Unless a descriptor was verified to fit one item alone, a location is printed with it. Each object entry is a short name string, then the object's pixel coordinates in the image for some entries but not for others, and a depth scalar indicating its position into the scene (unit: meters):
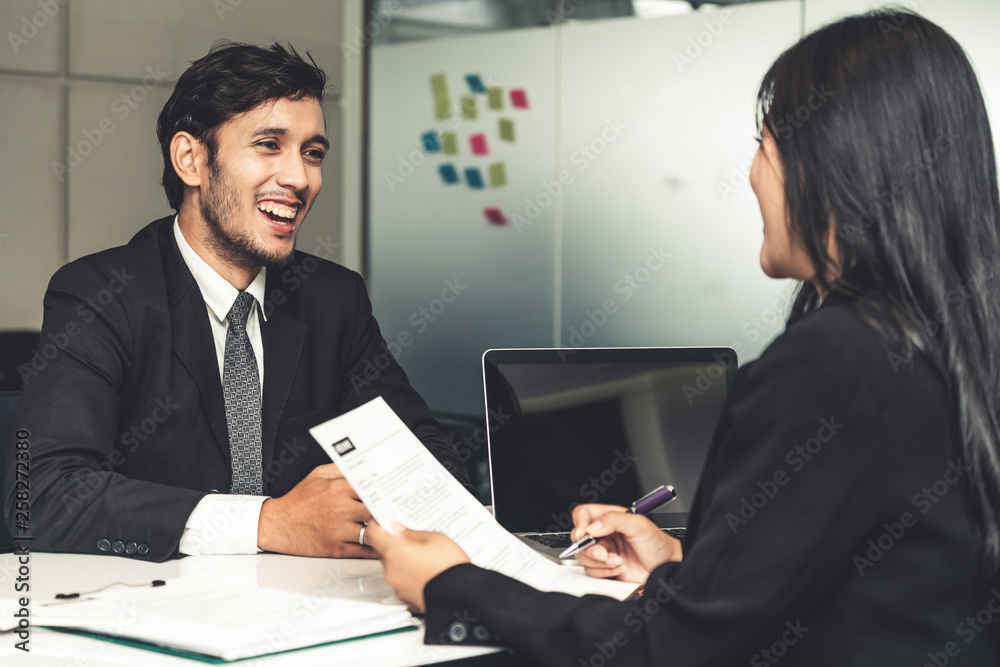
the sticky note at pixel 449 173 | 4.01
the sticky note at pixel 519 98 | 3.80
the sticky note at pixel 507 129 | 3.85
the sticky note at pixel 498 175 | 3.89
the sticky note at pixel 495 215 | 3.92
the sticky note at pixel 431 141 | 4.04
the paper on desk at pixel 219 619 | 0.91
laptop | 1.47
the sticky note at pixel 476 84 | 3.91
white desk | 0.93
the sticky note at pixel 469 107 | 3.94
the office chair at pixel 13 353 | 2.20
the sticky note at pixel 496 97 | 3.87
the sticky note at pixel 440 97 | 4.01
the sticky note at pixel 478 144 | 3.92
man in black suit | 1.34
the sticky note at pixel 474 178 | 3.96
